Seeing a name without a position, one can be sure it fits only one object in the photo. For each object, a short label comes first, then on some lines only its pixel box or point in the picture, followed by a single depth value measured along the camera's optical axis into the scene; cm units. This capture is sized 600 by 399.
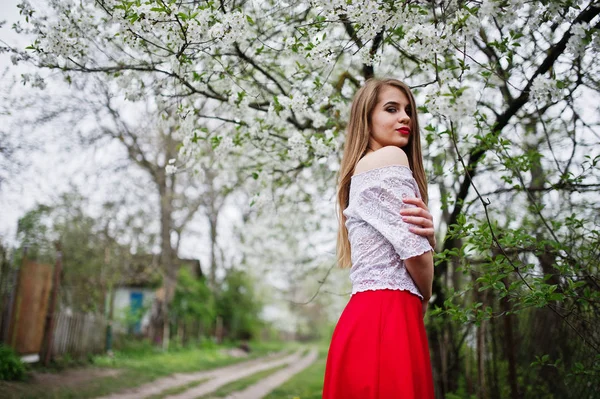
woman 167
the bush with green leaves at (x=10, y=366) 637
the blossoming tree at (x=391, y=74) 272
